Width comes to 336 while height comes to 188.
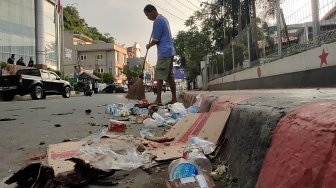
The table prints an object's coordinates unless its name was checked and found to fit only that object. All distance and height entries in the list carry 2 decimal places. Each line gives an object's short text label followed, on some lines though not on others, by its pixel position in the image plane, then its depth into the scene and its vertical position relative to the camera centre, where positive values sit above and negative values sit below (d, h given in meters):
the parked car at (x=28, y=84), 18.53 +0.69
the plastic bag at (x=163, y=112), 5.69 -0.23
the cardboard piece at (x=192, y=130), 2.77 -0.28
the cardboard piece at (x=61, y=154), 2.47 -0.40
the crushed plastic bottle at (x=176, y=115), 5.35 -0.26
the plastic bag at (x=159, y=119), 5.05 -0.29
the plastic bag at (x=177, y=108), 5.71 -0.18
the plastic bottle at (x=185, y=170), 1.96 -0.36
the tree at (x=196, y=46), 38.41 +4.66
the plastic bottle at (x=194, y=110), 5.72 -0.21
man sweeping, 7.21 +0.90
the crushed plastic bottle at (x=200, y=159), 2.35 -0.37
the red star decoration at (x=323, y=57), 6.09 +0.53
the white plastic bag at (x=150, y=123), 4.83 -0.32
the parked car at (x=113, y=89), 52.50 +1.04
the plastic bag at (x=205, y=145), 2.64 -0.33
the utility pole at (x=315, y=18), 6.43 +1.18
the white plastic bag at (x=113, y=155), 2.45 -0.36
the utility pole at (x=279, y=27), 8.45 +1.39
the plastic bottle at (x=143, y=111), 6.58 -0.24
